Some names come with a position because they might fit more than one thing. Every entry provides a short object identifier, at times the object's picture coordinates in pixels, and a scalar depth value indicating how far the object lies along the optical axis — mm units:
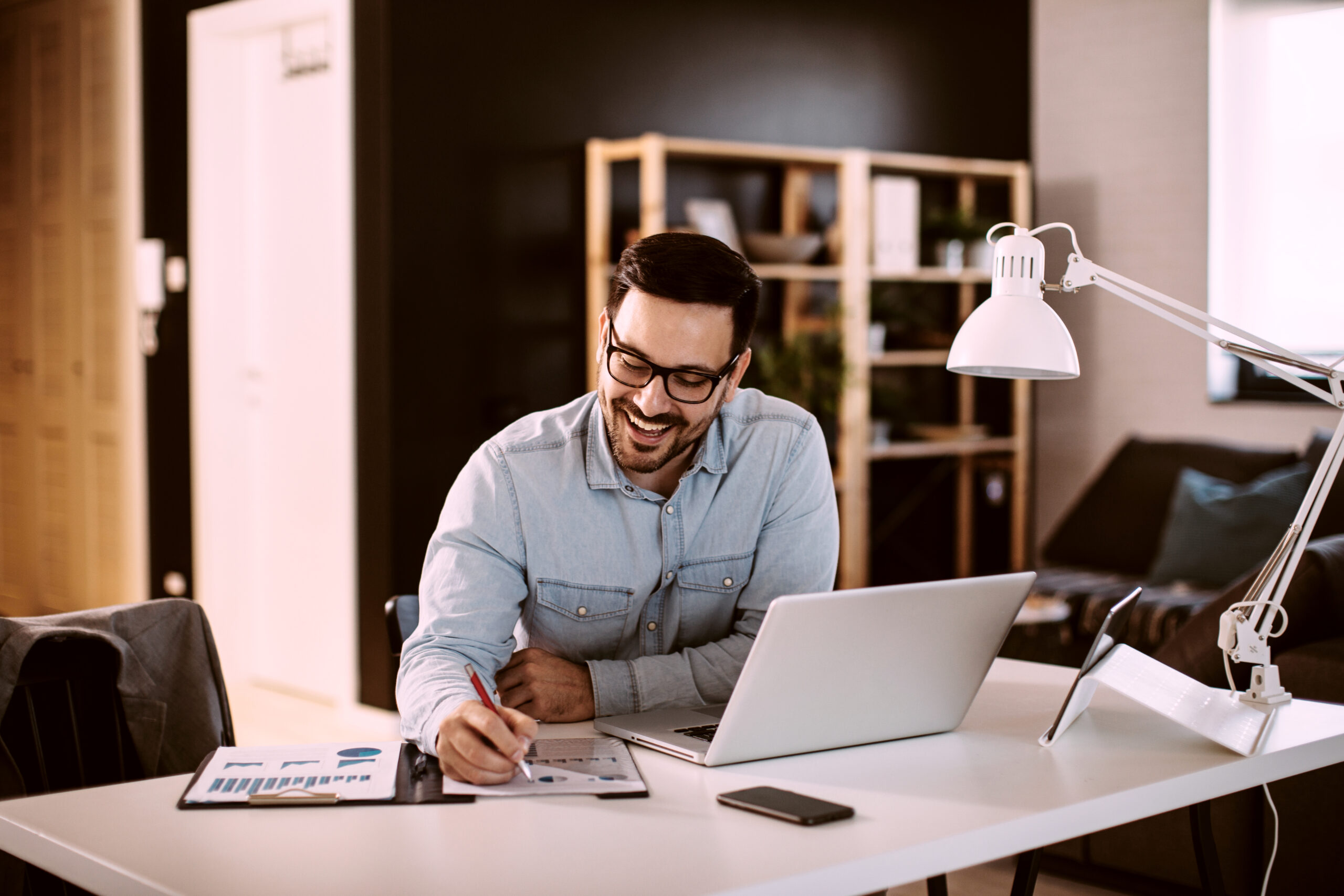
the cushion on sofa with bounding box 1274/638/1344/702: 2443
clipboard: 1366
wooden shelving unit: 4629
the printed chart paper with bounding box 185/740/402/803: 1395
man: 1798
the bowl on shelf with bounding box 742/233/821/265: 5035
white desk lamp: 1648
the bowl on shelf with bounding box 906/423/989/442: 5738
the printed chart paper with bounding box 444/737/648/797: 1420
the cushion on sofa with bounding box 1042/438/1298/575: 5156
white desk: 1188
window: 5535
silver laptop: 1435
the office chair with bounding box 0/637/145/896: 1708
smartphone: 1318
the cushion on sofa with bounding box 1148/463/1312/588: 4613
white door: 4746
